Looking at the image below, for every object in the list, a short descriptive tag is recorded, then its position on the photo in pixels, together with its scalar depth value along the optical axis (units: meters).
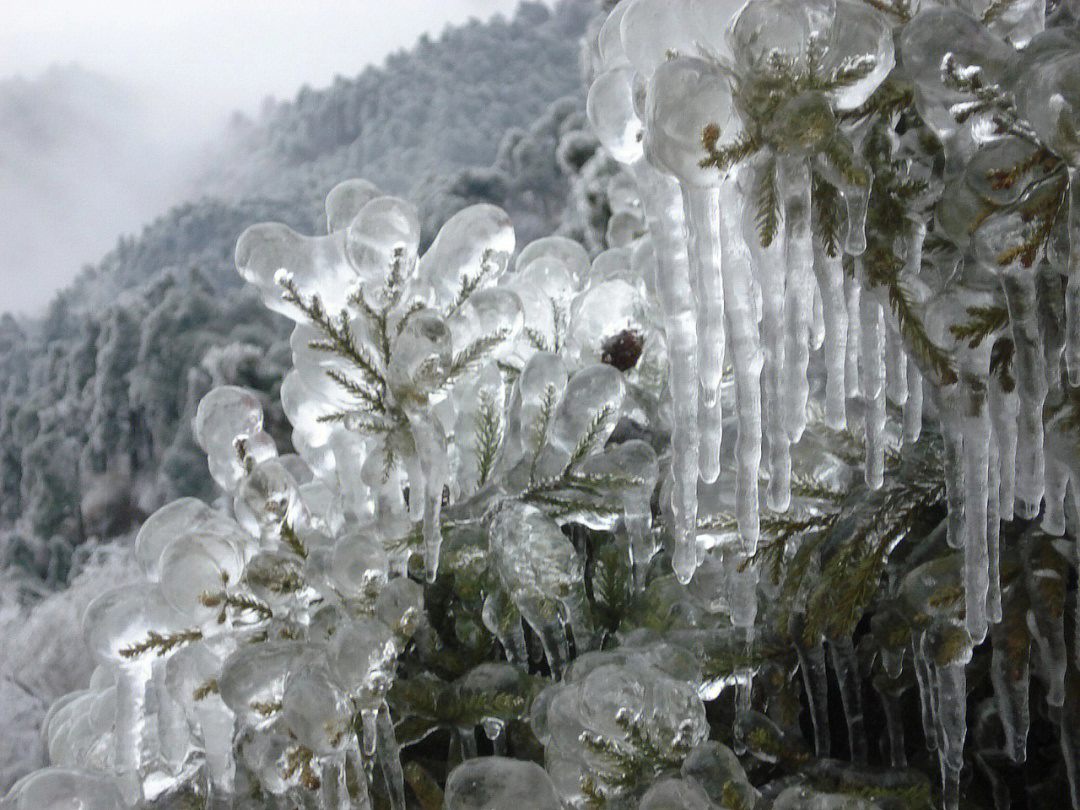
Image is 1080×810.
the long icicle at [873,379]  0.59
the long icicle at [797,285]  0.53
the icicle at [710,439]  0.59
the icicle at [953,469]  0.57
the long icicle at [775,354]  0.54
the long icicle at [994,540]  0.60
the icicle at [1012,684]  0.66
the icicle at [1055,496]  0.59
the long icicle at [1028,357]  0.53
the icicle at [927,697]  0.66
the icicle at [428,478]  0.71
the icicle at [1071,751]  0.65
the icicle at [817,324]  0.65
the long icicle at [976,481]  0.56
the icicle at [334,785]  0.66
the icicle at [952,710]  0.64
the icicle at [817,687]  0.71
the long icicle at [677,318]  0.57
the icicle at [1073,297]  0.49
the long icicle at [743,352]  0.55
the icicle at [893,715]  0.74
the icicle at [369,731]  0.67
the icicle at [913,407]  0.65
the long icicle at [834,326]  0.55
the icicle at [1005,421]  0.57
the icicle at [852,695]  0.72
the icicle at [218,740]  0.71
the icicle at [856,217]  0.52
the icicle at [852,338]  0.62
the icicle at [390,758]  0.69
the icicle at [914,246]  0.58
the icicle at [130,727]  0.71
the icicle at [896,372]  0.64
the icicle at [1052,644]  0.65
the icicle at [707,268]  0.53
